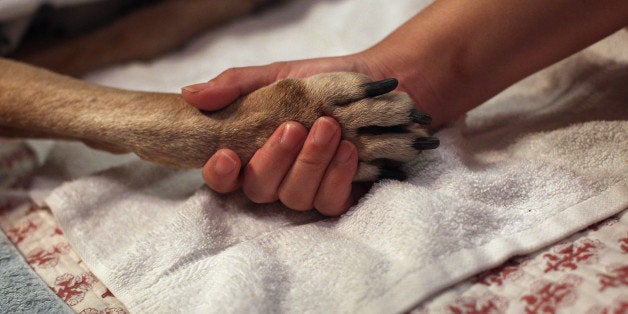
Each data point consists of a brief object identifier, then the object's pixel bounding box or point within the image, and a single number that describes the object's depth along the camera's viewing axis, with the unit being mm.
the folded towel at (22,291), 482
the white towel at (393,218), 461
